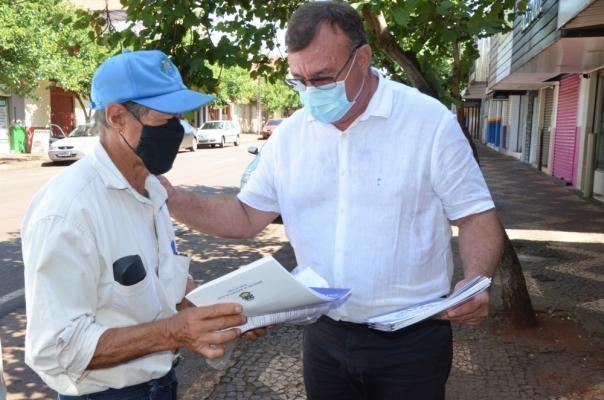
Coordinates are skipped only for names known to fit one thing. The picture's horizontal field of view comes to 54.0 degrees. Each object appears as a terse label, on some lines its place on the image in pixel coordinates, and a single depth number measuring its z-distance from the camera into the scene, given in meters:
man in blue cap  1.60
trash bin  24.75
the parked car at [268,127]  40.04
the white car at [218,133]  32.16
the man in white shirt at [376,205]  2.20
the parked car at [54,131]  26.49
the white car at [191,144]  28.40
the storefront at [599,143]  13.36
